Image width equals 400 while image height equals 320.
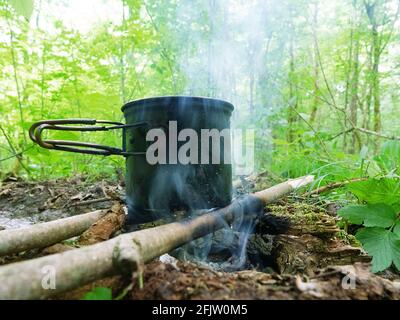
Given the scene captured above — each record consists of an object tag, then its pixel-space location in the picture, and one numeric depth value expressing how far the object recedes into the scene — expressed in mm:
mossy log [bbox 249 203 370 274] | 259
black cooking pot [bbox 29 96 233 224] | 252
